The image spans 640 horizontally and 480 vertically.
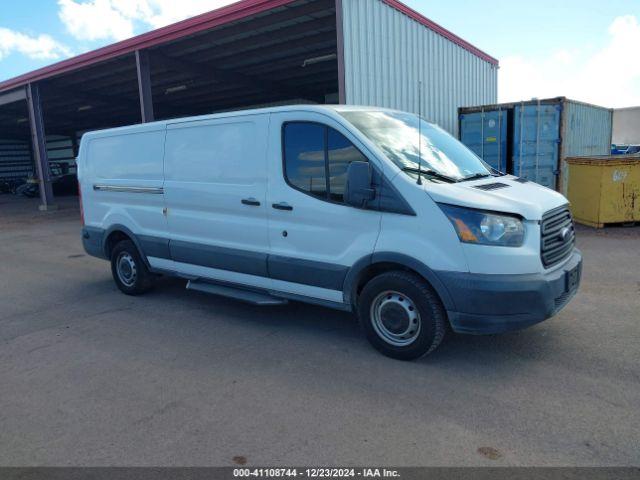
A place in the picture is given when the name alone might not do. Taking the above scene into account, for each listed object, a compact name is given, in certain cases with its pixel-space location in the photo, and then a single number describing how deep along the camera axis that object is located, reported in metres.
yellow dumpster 9.69
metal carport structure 10.15
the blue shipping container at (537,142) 11.80
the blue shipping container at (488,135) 12.23
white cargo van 3.70
